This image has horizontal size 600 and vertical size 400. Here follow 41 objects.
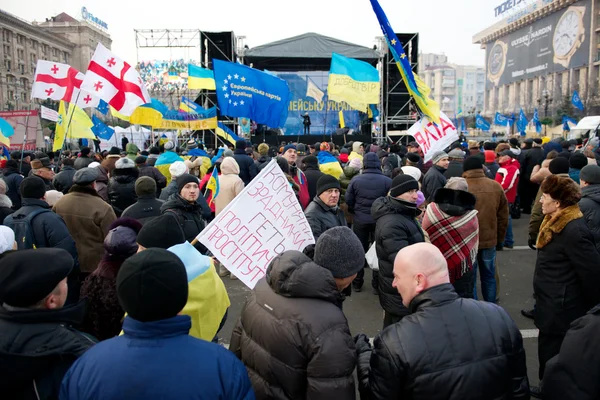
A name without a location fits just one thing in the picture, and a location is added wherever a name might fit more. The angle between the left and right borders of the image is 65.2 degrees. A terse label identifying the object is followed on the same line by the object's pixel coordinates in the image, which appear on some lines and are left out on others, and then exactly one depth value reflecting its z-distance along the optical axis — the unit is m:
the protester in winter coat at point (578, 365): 1.88
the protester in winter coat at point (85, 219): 4.45
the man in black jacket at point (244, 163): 7.88
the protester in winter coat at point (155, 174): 6.96
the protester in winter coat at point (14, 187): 7.11
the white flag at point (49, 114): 11.91
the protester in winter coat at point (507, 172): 8.16
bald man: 1.86
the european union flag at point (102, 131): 14.77
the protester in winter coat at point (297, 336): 1.91
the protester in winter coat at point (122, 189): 6.06
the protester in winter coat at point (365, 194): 6.09
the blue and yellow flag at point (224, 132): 10.90
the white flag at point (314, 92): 16.58
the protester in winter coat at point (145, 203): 4.58
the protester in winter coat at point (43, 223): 3.90
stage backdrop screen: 22.02
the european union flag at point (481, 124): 25.33
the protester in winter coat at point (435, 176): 6.29
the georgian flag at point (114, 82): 7.76
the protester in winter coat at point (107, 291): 2.69
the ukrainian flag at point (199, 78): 12.53
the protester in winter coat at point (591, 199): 4.02
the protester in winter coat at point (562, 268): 3.35
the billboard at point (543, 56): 58.28
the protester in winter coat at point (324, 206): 4.77
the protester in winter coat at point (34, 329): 1.73
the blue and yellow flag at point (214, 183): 6.09
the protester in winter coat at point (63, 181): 6.59
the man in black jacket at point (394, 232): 3.86
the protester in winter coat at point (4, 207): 4.75
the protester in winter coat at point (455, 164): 6.77
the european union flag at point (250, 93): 7.91
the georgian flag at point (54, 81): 9.12
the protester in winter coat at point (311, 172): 7.21
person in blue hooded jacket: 1.53
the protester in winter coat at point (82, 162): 7.92
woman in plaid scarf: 3.86
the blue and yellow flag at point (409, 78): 6.88
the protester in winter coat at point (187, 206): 4.67
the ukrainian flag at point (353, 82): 10.47
